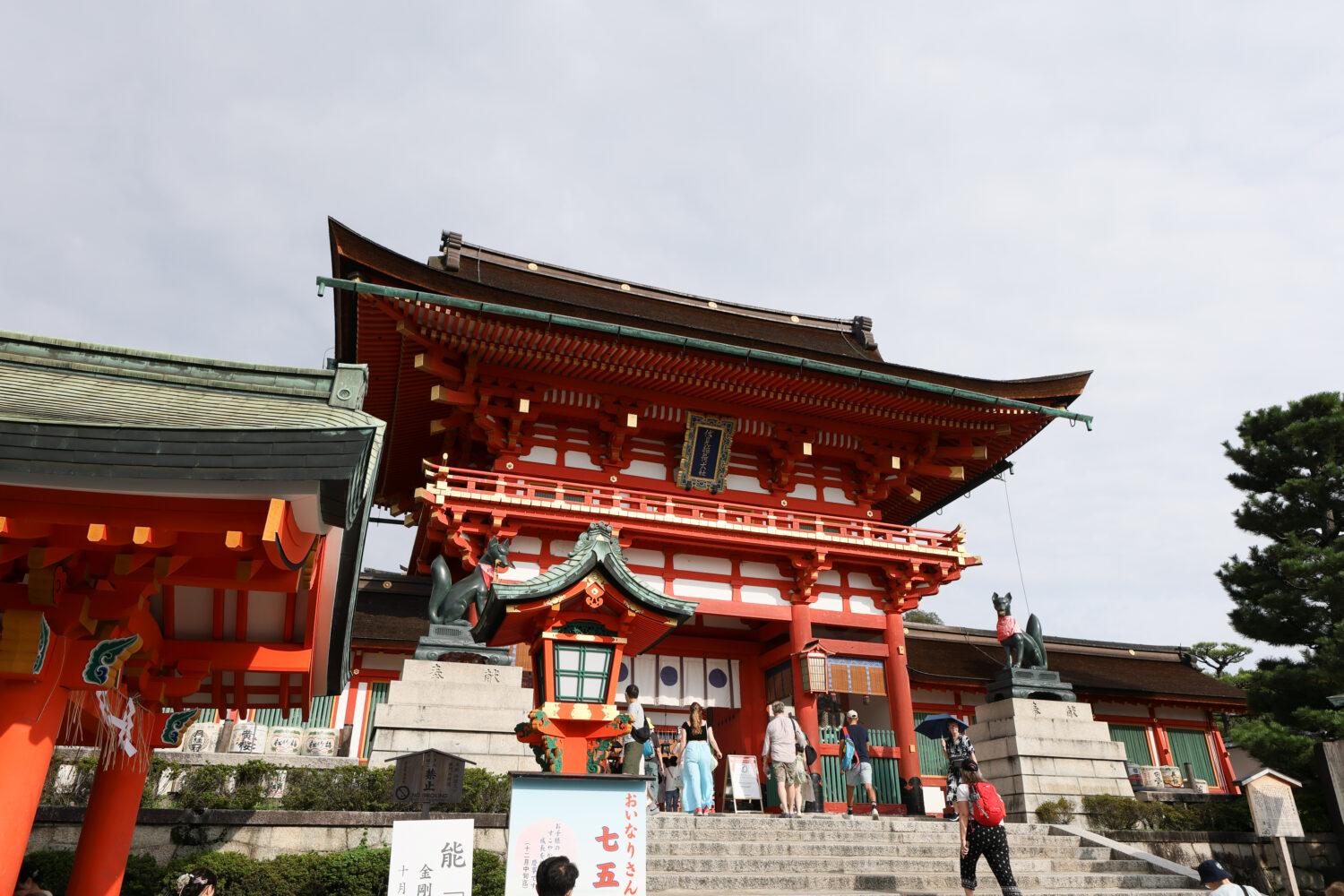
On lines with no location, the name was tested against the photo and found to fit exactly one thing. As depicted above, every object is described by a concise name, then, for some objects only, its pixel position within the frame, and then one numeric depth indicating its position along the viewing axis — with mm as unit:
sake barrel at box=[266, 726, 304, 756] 14438
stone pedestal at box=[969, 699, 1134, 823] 13523
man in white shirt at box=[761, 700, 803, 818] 11789
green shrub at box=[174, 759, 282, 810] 8766
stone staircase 9453
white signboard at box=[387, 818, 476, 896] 6402
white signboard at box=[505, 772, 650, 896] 6500
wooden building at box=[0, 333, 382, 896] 4324
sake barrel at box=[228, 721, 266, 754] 13555
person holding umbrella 10648
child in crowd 14125
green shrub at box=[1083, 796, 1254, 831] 12828
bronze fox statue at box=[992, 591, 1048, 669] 15061
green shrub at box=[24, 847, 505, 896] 7699
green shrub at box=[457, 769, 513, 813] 9648
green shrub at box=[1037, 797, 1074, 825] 12938
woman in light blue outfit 12273
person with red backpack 8133
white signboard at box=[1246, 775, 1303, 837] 11562
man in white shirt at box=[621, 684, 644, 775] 7559
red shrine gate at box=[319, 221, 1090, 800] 15914
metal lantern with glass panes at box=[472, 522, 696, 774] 7848
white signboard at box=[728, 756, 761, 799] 14977
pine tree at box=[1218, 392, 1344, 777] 14352
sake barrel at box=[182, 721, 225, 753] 13141
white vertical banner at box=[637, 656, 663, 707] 17234
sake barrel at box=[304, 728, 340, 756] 14680
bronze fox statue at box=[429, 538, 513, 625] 12805
